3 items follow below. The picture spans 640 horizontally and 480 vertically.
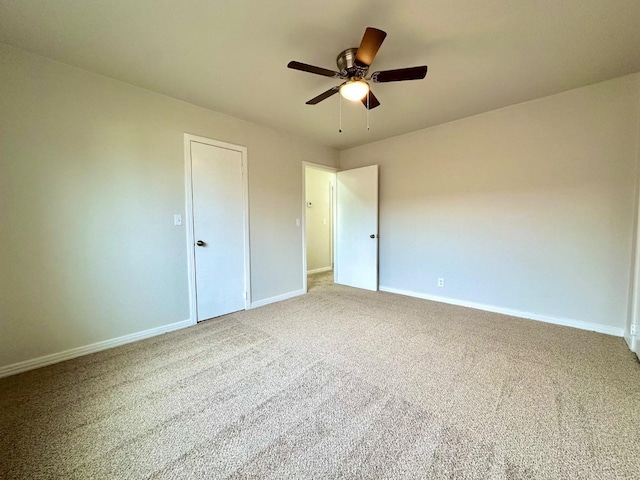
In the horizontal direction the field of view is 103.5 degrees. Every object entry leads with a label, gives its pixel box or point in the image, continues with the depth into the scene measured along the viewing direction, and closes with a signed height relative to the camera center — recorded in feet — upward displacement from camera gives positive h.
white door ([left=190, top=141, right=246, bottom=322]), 9.48 -0.10
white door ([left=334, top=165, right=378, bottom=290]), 13.57 -0.09
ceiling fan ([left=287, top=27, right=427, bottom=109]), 4.97 +3.52
